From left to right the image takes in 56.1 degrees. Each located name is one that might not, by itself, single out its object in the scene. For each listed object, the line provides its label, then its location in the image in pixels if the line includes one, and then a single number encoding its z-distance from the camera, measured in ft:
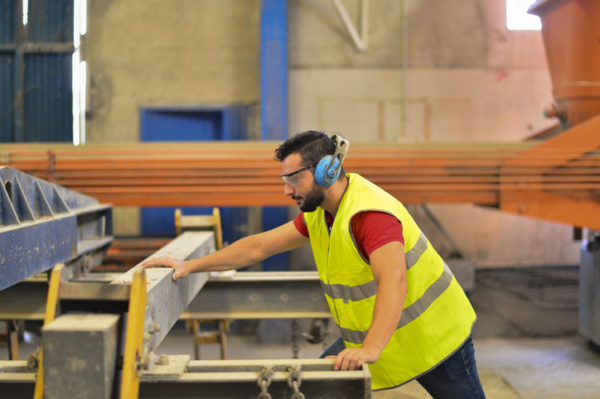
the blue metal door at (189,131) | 20.71
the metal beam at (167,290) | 5.43
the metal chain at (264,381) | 4.75
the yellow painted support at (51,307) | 4.55
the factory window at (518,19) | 21.15
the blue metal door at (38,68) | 20.62
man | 6.04
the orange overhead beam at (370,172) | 14.14
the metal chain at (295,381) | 4.77
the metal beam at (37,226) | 6.73
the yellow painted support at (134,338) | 4.51
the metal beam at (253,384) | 4.89
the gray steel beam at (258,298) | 10.00
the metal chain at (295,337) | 10.94
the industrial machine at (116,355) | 4.39
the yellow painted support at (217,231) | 11.20
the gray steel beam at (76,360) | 4.36
